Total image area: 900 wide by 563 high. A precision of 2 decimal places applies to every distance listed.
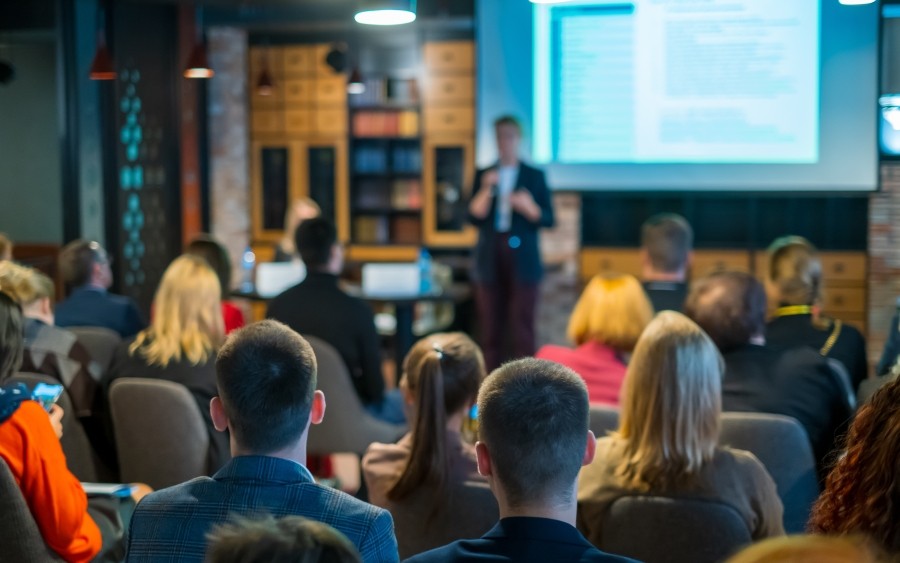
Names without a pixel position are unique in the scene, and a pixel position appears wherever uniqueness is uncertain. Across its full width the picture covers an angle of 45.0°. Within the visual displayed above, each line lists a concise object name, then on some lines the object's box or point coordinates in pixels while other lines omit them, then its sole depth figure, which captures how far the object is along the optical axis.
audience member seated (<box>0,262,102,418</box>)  3.45
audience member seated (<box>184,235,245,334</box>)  4.80
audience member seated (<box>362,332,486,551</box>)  2.52
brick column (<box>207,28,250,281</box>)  9.23
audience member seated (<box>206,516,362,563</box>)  0.92
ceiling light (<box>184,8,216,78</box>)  6.92
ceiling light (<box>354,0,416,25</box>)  4.69
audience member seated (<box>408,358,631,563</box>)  1.61
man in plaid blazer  1.81
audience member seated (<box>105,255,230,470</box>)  3.62
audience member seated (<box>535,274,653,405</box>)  3.55
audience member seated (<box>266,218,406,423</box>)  4.43
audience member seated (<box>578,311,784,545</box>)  2.40
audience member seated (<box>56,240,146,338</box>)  4.55
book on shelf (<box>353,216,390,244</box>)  9.23
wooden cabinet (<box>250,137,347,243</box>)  9.16
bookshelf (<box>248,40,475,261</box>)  8.91
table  5.66
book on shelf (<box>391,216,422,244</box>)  9.27
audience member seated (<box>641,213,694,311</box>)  4.98
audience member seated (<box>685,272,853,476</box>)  3.18
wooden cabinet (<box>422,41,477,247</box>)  8.77
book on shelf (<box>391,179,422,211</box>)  9.23
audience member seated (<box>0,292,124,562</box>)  2.45
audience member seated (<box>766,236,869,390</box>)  3.83
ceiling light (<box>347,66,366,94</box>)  7.98
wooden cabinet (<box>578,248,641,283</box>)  7.75
